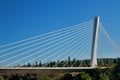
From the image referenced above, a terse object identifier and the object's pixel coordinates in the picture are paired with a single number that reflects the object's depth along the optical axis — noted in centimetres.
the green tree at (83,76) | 3779
